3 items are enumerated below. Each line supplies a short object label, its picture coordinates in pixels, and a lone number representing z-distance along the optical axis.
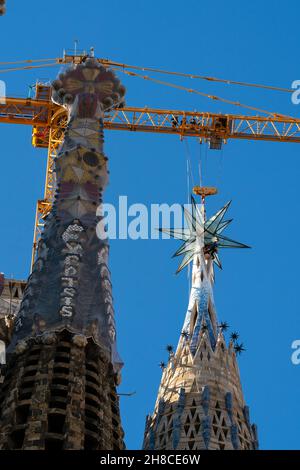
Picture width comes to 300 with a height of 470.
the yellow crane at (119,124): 82.69
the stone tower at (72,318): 51.59
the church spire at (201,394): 63.84
